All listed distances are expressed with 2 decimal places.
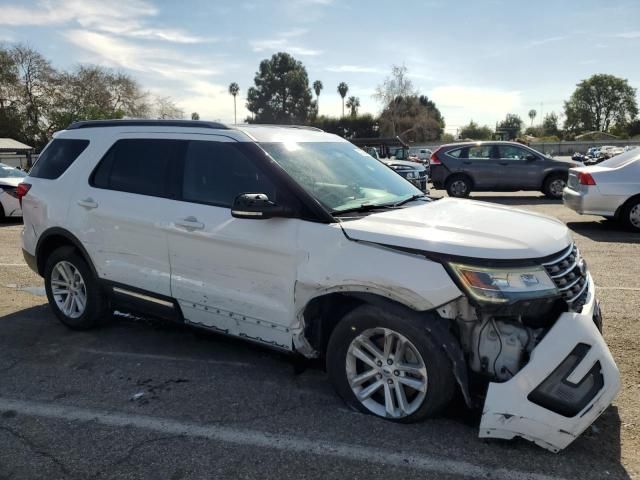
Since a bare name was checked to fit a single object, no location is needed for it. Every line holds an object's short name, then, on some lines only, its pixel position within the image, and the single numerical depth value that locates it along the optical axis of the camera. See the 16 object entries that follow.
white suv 2.79
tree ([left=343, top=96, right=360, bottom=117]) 111.12
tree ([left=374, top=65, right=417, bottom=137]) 71.75
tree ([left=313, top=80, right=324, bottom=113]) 113.26
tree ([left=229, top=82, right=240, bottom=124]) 113.19
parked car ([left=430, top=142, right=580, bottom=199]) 15.98
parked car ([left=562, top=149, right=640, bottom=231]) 9.38
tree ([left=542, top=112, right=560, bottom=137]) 122.86
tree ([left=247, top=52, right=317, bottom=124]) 89.62
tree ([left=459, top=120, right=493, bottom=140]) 99.78
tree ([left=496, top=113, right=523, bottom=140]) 122.69
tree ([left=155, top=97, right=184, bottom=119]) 58.39
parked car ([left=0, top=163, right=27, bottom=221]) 11.78
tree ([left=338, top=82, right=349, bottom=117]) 113.31
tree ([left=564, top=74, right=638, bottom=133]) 112.44
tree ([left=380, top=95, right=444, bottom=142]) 74.00
